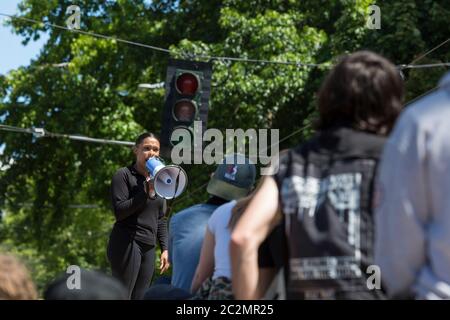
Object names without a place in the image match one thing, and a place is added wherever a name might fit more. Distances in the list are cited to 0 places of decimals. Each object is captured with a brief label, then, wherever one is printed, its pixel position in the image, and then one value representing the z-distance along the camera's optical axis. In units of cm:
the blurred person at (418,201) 558
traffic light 2191
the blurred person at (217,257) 811
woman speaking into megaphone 1507
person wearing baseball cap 931
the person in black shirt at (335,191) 651
